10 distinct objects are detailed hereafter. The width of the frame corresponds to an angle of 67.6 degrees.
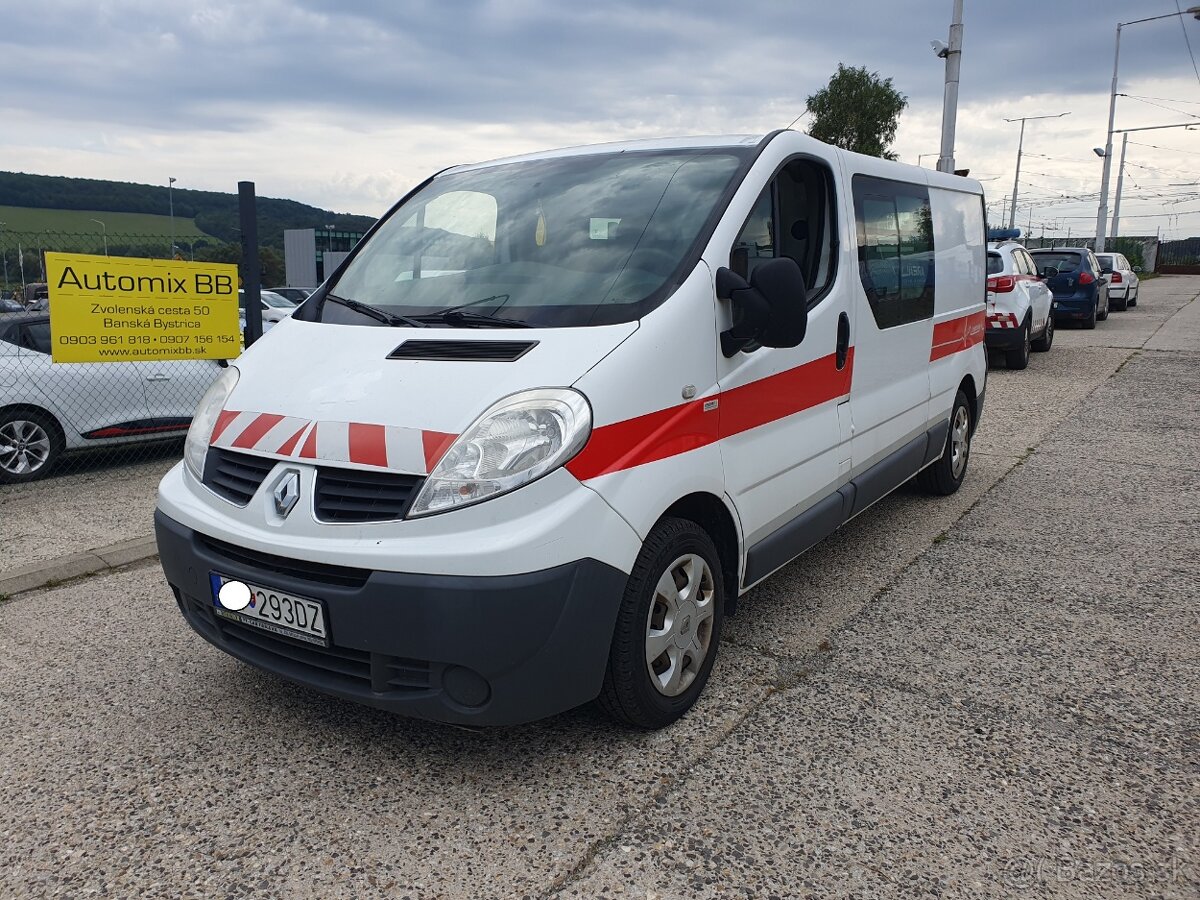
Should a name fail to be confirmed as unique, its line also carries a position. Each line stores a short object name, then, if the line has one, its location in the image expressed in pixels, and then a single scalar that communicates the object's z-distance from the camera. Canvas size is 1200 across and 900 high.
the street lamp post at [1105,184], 30.80
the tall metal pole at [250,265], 6.25
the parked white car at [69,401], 6.28
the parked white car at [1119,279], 21.88
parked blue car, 16.89
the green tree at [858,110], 34.41
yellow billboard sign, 5.98
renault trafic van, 2.37
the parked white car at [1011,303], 11.52
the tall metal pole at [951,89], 13.95
